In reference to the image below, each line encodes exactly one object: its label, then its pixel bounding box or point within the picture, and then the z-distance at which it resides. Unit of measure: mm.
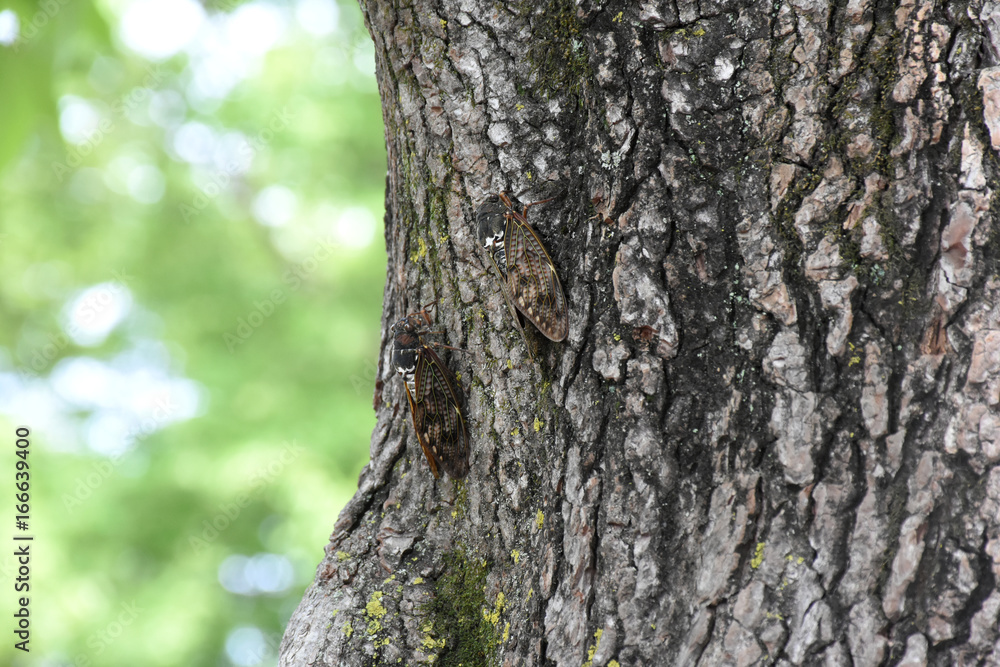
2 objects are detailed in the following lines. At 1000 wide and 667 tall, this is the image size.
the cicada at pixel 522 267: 2639
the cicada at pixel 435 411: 2674
